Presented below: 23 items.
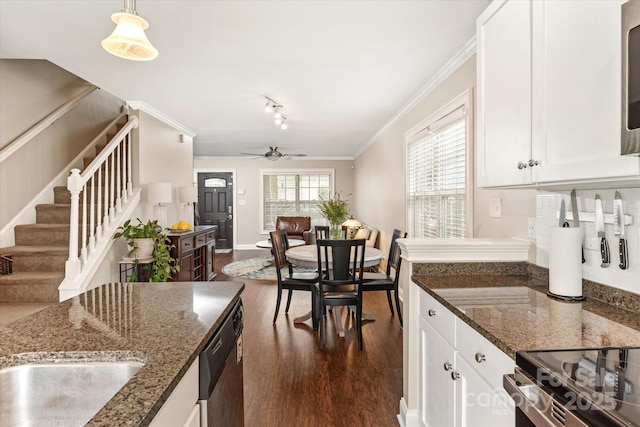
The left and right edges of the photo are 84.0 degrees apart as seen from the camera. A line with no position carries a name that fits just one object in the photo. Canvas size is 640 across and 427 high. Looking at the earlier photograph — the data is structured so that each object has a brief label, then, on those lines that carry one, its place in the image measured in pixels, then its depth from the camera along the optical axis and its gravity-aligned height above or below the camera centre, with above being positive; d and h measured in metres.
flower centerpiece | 3.89 -0.05
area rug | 5.84 -1.08
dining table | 3.44 -0.51
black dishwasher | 1.06 -0.57
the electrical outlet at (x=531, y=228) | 1.93 -0.10
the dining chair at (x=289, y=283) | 3.39 -0.73
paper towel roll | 1.48 -0.23
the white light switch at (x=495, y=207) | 2.30 +0.02
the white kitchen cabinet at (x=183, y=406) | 0.79 -0.48
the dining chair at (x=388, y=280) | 3.35 -0.70
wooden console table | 4.15 -0.58
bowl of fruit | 4.55 -0.25
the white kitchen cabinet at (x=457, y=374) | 1.13 -0.63
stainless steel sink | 0.92 -0.46
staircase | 3.08 -0.46
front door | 9.15 +0.20
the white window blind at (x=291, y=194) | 9.24 +0.39
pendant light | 1.55 +0.76
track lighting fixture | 4.12 +1.26
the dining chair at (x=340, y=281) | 3.03 -0.63
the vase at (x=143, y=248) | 3.63 -0.41
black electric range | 0.70 -0.39
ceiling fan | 6.85 +1.05
